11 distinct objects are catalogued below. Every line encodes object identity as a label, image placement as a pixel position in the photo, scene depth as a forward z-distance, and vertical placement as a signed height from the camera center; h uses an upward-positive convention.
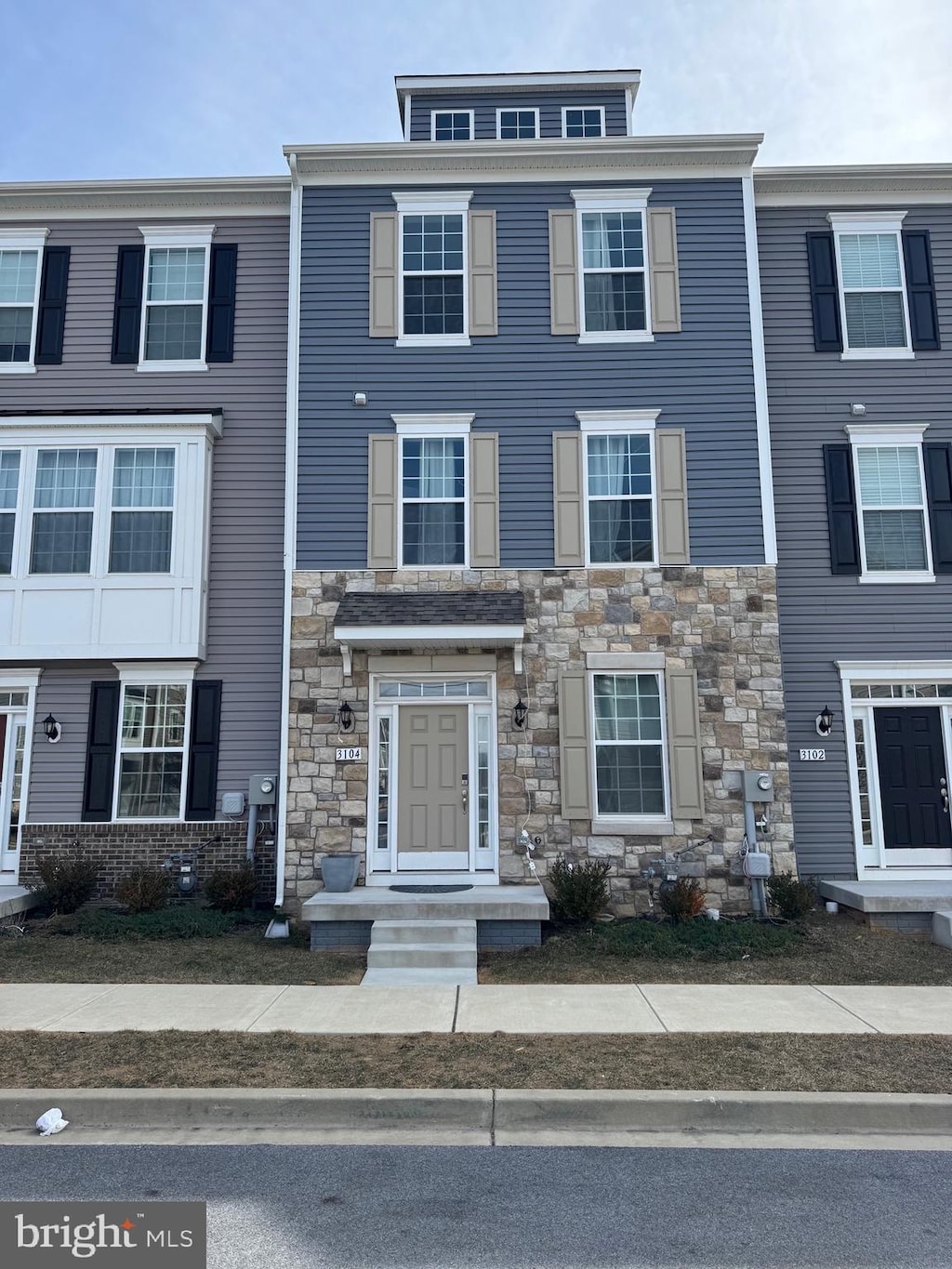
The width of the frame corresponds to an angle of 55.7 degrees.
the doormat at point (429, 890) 9.16 -1.15
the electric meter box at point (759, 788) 9.59 -0.14
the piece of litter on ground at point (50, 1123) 4.77 -1.81
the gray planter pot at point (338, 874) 9.12 -0.96
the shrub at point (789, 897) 9.09 -1.23
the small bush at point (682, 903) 9.04 -1.27
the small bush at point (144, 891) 9.53 -1.18
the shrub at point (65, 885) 9.68 -1.12
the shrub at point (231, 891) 9.59 -1.18
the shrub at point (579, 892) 8.88 -1.14
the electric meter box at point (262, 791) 10.12 -0.14
